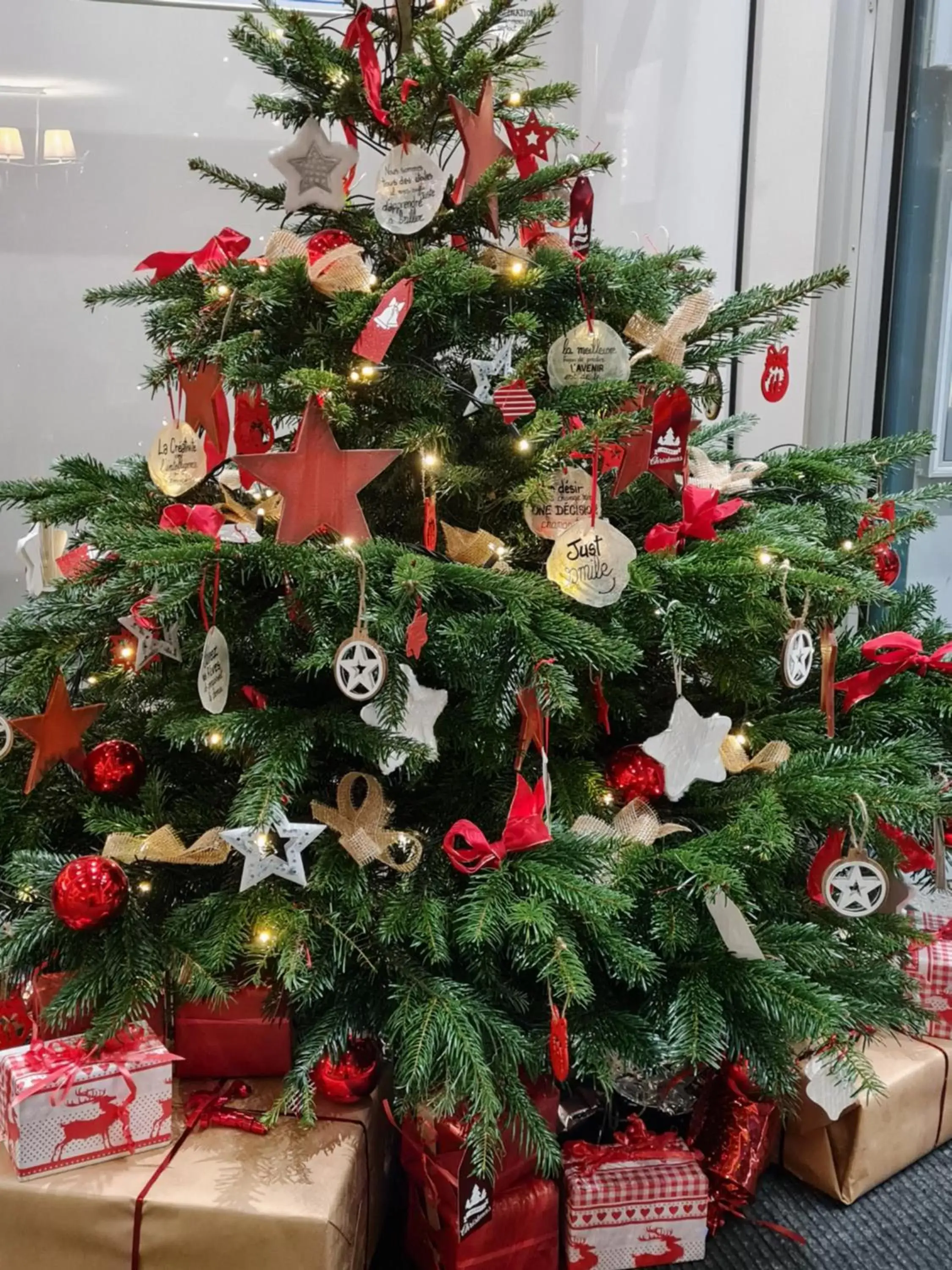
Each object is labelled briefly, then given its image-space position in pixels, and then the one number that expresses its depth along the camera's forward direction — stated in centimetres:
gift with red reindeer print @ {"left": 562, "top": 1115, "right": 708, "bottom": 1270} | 103
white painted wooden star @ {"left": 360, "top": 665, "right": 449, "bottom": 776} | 93
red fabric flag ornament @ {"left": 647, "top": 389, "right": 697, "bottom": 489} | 102
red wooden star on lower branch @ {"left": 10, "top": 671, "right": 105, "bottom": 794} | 103
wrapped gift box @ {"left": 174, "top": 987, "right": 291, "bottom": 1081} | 98
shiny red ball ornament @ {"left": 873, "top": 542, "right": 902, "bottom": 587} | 121
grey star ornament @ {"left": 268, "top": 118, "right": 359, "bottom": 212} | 102
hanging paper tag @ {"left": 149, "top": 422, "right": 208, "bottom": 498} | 105
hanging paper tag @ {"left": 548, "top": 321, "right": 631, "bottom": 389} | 103
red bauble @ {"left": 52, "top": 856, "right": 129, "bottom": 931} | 90
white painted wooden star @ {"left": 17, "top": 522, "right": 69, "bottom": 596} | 115
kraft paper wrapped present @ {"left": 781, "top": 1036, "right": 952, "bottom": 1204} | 115
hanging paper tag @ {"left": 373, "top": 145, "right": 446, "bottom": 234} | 98
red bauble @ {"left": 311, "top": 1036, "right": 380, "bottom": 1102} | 97
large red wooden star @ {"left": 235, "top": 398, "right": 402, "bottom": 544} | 89
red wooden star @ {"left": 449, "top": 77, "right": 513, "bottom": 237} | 99
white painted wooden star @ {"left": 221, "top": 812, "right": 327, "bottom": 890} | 89
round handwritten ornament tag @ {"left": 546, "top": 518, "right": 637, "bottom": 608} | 93
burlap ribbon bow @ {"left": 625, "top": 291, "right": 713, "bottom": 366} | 107
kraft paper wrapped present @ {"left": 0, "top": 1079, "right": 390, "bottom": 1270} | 84
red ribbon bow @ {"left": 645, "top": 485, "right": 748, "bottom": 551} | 105
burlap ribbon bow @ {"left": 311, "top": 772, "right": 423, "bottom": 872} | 95
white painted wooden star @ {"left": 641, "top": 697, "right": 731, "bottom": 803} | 97
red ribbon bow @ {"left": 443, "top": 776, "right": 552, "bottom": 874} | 91
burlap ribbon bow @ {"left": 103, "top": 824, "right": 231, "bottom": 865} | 93
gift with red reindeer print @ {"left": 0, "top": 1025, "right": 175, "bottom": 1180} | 85
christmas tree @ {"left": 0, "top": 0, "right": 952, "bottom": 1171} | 89
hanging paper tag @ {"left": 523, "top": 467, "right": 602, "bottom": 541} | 99
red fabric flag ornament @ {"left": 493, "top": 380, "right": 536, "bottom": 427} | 100
